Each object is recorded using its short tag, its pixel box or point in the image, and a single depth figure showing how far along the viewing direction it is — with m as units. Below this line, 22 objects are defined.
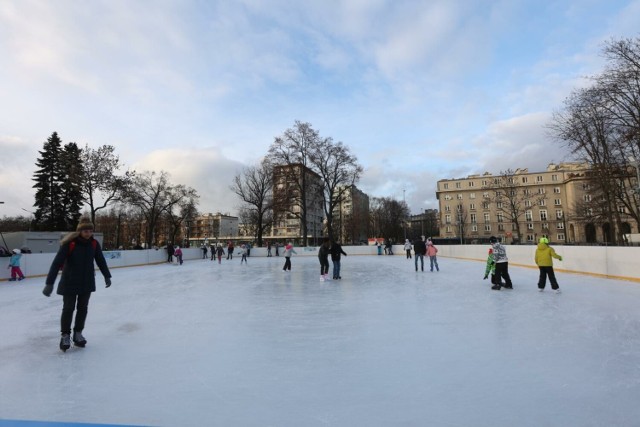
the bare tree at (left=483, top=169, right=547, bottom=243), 40.69
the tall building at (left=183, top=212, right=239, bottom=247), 96.99
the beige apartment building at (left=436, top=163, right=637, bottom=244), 72.19
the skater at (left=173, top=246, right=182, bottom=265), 24.50
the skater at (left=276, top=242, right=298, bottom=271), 15.92
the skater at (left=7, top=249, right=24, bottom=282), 14.16
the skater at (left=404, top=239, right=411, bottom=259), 24.52
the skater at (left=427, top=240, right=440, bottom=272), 14.77
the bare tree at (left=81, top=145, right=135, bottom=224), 24.91
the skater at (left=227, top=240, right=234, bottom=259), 31.63
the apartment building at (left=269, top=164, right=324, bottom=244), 34.62
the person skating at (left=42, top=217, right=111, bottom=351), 4.05
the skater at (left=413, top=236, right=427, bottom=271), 14.49
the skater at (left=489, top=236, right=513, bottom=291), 8.80
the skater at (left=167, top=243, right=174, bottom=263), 26.12
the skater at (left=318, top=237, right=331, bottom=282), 11.46
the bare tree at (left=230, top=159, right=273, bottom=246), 39.44
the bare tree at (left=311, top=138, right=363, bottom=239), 34.66
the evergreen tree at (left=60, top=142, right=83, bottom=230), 24.75
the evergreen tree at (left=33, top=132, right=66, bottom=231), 34.66
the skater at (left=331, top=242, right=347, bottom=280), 11.55
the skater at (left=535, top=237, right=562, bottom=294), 8.32
